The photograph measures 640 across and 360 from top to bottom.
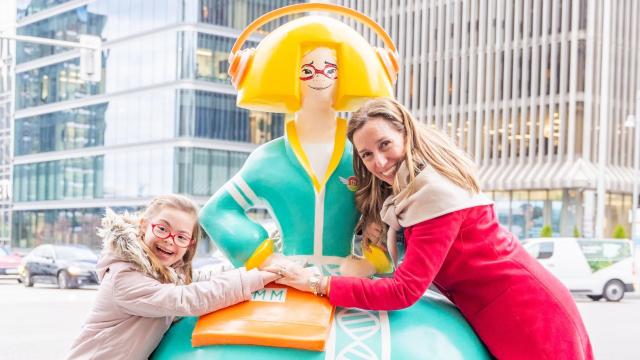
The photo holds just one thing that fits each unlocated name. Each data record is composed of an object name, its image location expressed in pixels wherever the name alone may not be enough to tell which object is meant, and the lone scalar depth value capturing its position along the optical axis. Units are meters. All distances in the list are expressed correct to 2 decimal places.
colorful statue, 2.64
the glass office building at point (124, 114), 33.16
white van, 16.17
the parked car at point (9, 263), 21.88
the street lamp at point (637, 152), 24.23
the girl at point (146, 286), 2.34
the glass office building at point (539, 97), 31.55
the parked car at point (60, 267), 17.52
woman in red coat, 2.20
